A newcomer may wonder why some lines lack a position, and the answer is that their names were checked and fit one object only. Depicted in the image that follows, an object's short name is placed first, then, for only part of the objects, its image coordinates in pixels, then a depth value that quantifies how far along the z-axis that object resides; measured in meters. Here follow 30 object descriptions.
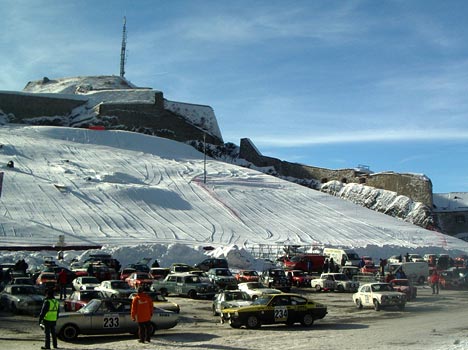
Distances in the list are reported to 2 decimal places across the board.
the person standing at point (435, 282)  25.81
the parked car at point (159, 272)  28.87
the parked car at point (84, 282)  24.52
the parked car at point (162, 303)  17.35
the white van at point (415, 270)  31.50
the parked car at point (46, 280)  24.77
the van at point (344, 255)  35.75
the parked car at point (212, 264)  32.06
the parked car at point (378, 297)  19.86
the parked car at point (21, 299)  18.83
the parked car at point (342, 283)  27.17
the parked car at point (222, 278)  26.77
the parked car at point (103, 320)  14.43
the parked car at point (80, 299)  17.62
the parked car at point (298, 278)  29.44
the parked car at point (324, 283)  27.33
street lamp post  59.46
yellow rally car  16.11
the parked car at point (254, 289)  20.14
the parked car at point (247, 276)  28.00
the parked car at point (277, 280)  26.59
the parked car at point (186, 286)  24.06
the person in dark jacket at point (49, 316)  12.67
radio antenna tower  133.62
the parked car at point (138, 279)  25.60
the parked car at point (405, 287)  23.08
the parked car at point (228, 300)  18.19
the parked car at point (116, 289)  20.34
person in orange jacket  13.27
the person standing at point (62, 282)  23.00
